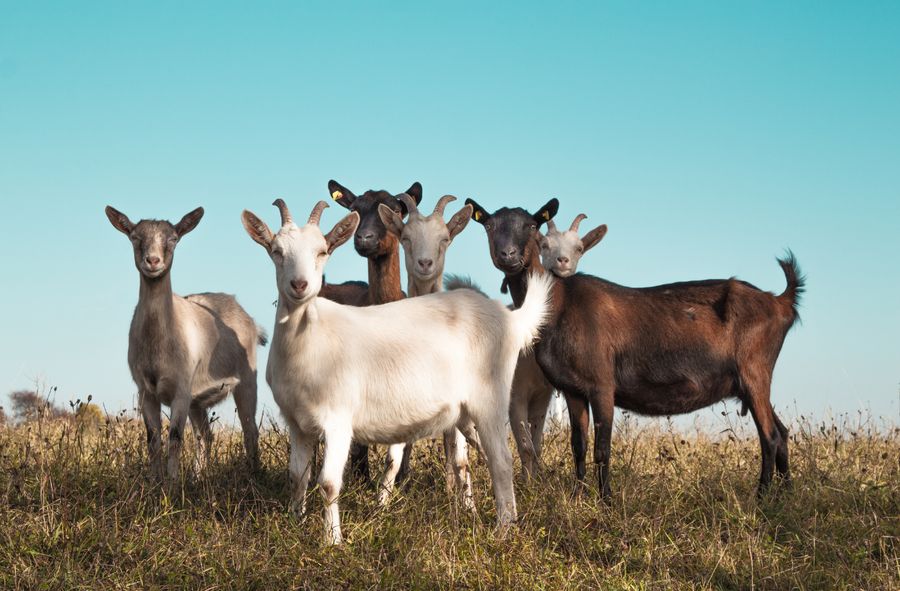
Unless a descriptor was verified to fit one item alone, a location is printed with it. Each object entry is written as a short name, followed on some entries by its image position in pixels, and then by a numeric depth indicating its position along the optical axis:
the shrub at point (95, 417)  12.69
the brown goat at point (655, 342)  8.10
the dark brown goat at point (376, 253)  8.67
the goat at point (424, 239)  8.70
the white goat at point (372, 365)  6.48
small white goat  11.34
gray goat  8.69
